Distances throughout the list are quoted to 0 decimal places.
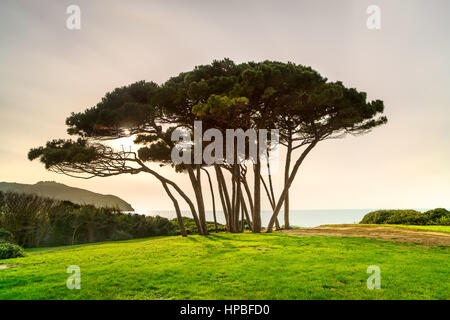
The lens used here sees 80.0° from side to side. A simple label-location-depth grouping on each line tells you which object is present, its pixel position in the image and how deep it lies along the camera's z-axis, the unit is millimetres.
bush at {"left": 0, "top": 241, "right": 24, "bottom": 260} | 10191
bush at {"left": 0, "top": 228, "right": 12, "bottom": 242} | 12394
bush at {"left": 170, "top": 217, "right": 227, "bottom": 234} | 22673
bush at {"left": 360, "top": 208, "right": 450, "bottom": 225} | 19631
